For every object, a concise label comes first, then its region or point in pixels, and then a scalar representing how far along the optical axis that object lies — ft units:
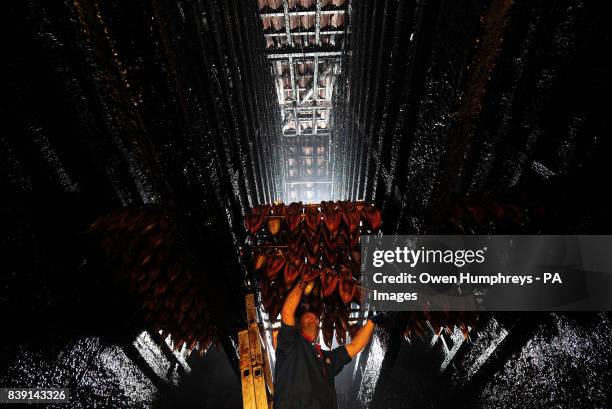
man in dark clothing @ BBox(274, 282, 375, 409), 10.42
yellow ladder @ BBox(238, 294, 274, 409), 8.77
